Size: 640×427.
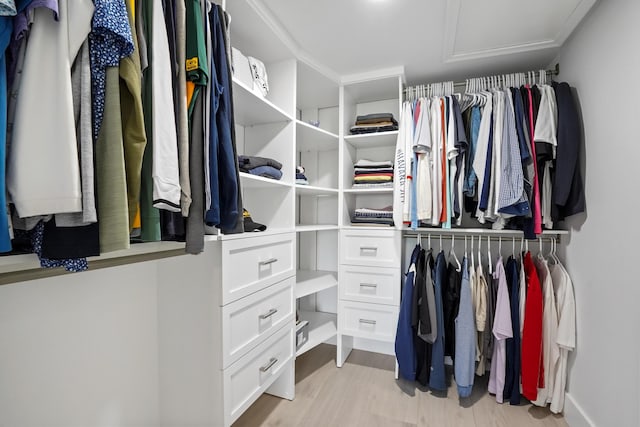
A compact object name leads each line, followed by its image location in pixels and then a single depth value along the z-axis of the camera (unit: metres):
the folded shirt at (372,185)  2.02
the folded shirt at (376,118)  2.04
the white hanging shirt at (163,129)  0.71
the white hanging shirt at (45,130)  0.51
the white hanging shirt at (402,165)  1.83
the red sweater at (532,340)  1.54
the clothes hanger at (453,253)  1.83
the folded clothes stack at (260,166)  1.38
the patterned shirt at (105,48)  0.59
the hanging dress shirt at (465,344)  1.59
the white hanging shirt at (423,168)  1.74
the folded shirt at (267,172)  1.42
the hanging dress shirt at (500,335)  1.58
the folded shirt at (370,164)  2.06
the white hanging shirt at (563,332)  1.48
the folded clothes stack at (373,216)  2.04
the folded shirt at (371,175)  2.04
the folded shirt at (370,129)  2.02
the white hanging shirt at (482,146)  1.63
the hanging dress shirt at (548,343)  1.54
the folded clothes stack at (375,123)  2.03
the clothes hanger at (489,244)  1.76
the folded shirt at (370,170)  2.04
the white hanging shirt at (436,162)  1.74
